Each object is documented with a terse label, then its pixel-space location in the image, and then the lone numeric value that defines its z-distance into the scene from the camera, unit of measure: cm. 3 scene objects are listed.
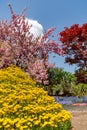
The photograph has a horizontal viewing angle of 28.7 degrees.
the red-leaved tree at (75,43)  931
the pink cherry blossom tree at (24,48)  773
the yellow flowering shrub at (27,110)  292
